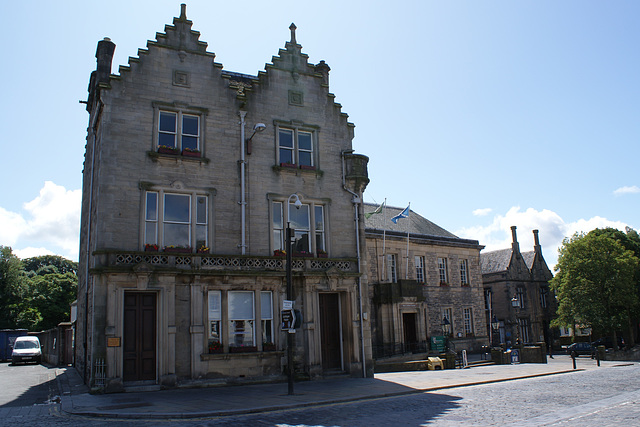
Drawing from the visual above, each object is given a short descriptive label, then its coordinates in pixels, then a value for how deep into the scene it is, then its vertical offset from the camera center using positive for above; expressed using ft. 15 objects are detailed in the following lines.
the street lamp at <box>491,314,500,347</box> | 162.81 -9.31
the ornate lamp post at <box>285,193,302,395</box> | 52.21 +1.80
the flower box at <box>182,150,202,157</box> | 66.28 +21.04
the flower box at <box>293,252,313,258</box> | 71.00 +8.39
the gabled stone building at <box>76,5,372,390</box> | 59.72 +12.54
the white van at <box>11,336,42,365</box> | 115.75 -5.33
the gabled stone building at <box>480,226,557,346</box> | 166.50 +4.40
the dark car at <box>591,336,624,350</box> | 174.66 -12.48
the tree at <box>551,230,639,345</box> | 157.79 +6.32
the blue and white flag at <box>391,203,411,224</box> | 105.91 +19.93
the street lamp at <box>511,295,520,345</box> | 163.84 -4.55
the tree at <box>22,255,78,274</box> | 287.69 +34.07
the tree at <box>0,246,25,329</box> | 183.73 +13.33
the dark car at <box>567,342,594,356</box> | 156.35 -12.57
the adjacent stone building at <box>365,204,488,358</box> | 118.83 +6.18
